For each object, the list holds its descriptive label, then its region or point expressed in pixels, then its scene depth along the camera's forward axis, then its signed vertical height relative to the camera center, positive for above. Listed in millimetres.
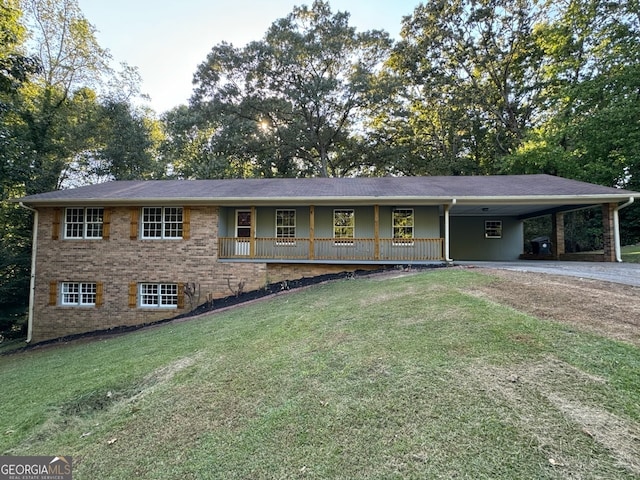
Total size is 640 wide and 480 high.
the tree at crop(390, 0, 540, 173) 24266 +13204
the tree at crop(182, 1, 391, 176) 24844 +12273
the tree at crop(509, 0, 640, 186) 18203 +9079
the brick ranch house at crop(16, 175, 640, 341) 12188 +189
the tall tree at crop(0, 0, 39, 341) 12227 +1709
